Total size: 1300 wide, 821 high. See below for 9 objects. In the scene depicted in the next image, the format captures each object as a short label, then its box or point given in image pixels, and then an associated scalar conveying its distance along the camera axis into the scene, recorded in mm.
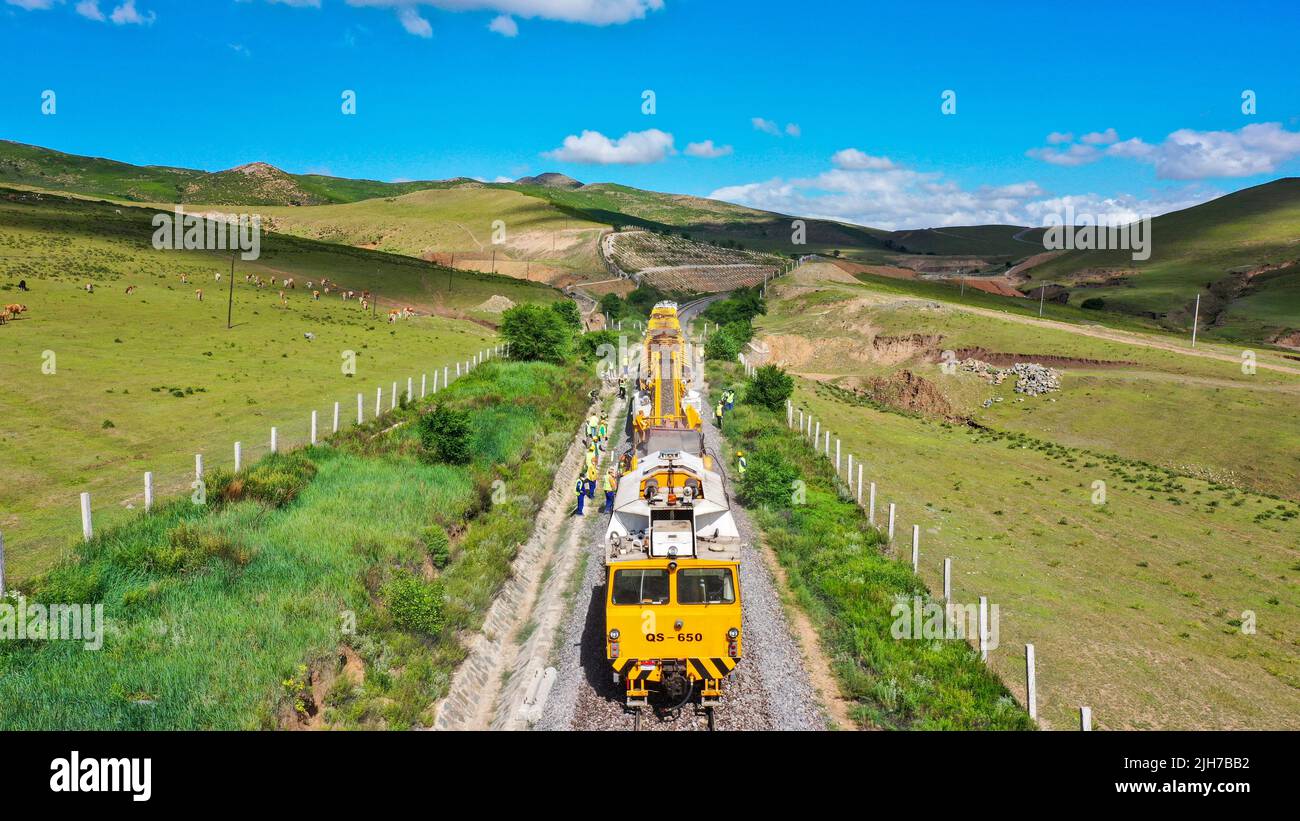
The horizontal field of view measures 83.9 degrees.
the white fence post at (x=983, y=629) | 14952
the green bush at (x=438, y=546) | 19094
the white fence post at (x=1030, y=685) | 12852
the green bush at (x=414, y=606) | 15000
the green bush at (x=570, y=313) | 73188
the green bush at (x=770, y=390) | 43375
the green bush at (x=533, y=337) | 55000
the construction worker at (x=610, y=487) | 24388
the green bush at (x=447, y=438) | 26453
